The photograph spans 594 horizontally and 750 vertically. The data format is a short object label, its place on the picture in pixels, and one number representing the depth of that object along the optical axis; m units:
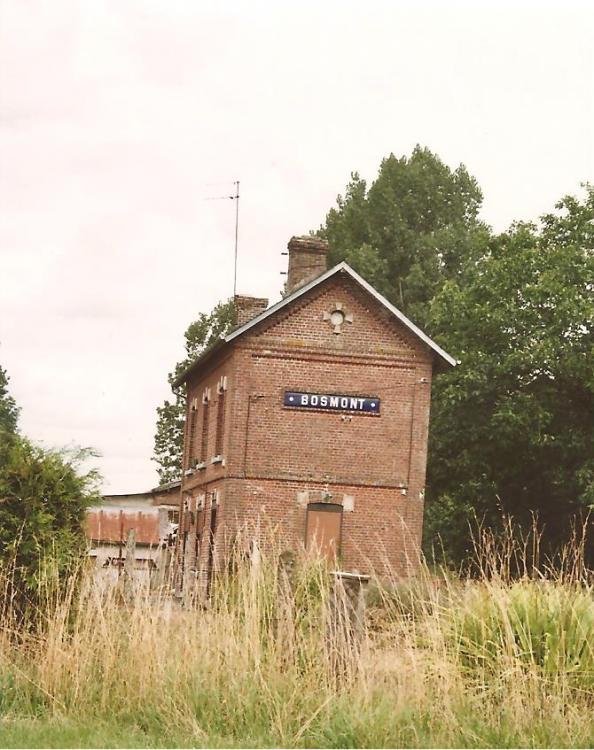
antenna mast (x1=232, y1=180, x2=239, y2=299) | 34.06
